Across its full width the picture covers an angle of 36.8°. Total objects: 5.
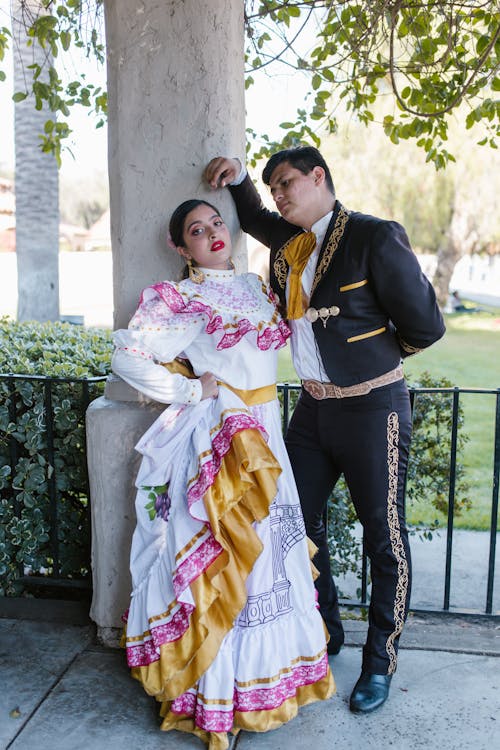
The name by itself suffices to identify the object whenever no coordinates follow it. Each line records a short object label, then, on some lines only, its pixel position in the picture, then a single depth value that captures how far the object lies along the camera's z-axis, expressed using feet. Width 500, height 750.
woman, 8.46
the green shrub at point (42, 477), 11.51
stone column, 9.64
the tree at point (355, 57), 13.43
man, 8.70
